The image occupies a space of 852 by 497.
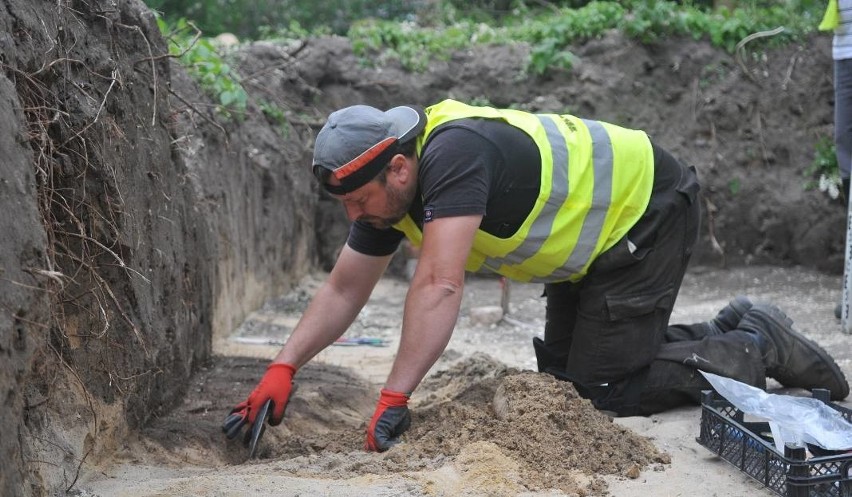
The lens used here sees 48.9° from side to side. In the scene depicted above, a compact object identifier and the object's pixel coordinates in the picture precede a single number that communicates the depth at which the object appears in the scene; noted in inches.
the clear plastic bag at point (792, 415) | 105.4
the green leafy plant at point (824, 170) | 291.6
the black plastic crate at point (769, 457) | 93.6
